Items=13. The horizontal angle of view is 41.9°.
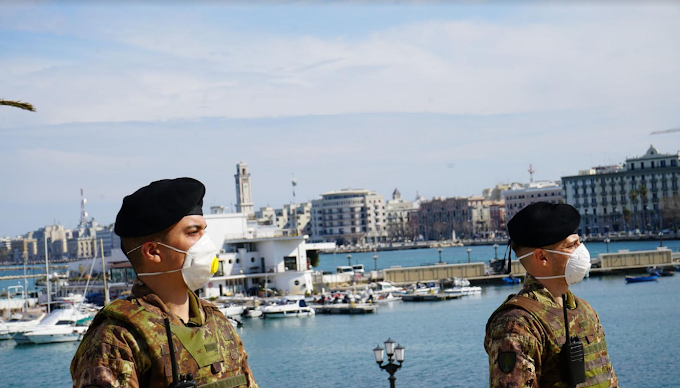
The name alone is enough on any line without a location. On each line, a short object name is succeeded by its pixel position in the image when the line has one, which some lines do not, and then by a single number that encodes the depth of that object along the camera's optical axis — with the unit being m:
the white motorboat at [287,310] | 53.16
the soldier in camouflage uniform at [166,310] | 2.90
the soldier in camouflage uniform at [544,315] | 3.68
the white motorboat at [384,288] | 62.71
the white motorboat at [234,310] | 53.34
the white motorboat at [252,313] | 52.94
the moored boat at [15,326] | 49.45
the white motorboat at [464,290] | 62.59
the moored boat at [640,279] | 65.56
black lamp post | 17.41
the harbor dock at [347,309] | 55.06
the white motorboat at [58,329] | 47.09
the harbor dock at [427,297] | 61.34
